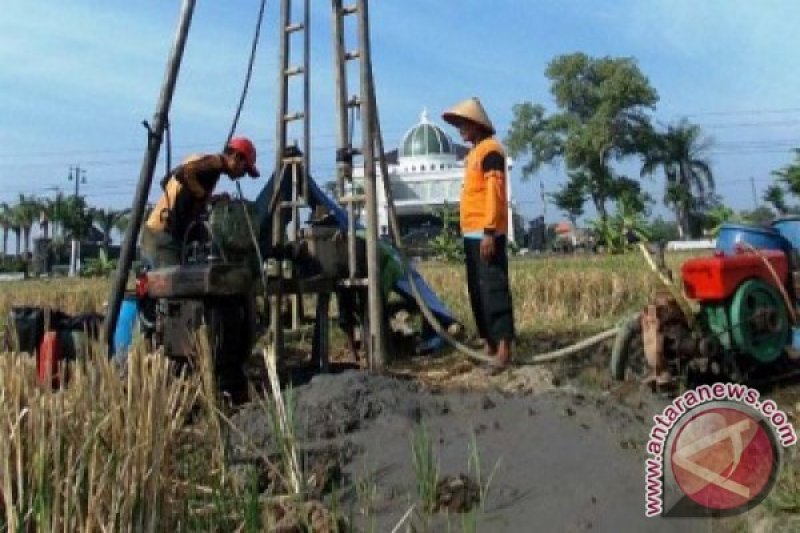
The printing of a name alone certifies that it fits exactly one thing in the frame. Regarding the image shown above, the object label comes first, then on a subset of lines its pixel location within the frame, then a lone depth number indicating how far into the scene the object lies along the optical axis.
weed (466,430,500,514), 3.20
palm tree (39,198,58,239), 66.56
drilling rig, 5.16
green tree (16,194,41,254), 72.75
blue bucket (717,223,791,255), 5.24
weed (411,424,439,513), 3.13
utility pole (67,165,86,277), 46.20
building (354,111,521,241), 61.00
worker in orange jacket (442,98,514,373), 5.90
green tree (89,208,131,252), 68.24
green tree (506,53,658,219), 56.69
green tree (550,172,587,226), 57.12
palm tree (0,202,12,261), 74.56
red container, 5.04
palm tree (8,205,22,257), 73.75
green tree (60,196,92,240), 67.19
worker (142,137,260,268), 5.92
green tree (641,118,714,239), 60.06
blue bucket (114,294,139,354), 5.90
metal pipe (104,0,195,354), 5.44
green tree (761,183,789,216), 36.69
